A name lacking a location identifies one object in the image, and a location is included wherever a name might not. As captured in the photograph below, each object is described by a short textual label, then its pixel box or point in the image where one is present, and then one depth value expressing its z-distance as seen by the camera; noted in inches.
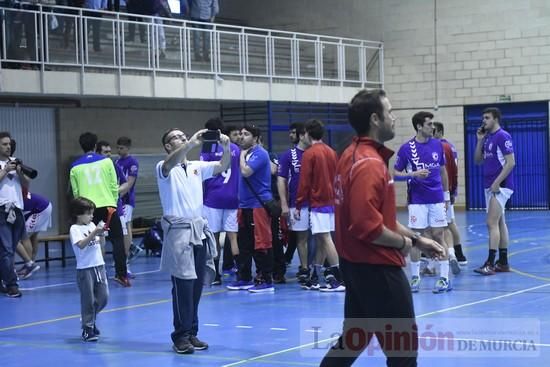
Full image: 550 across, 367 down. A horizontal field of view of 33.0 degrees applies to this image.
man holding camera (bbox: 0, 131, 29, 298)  438.0
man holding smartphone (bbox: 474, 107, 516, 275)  452.8
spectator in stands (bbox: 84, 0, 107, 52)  708.7
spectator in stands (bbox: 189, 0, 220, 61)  815.1
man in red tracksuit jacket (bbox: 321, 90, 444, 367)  188.7
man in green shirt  440.8
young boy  324.5
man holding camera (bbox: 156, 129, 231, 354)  292.8
